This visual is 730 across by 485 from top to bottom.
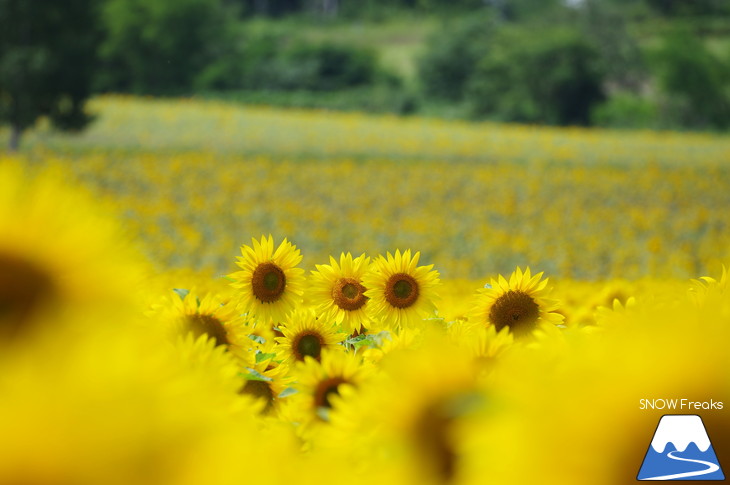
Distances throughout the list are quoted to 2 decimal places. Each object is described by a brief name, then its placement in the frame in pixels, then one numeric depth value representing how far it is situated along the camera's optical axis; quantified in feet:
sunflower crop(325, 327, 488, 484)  22.81
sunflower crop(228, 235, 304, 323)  29.82
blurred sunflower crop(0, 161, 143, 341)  20.56
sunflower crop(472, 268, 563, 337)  28.73
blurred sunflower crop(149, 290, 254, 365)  28.35
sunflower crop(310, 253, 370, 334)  29.66
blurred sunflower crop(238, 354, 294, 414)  27.79
